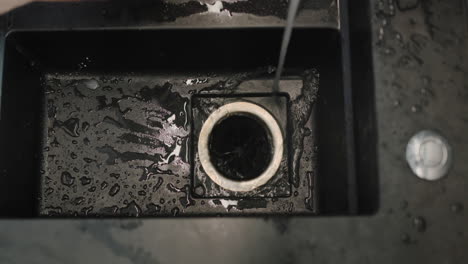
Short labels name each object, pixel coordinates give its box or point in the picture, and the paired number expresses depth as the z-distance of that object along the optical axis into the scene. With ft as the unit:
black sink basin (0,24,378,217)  2.67
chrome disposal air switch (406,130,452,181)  2.18
